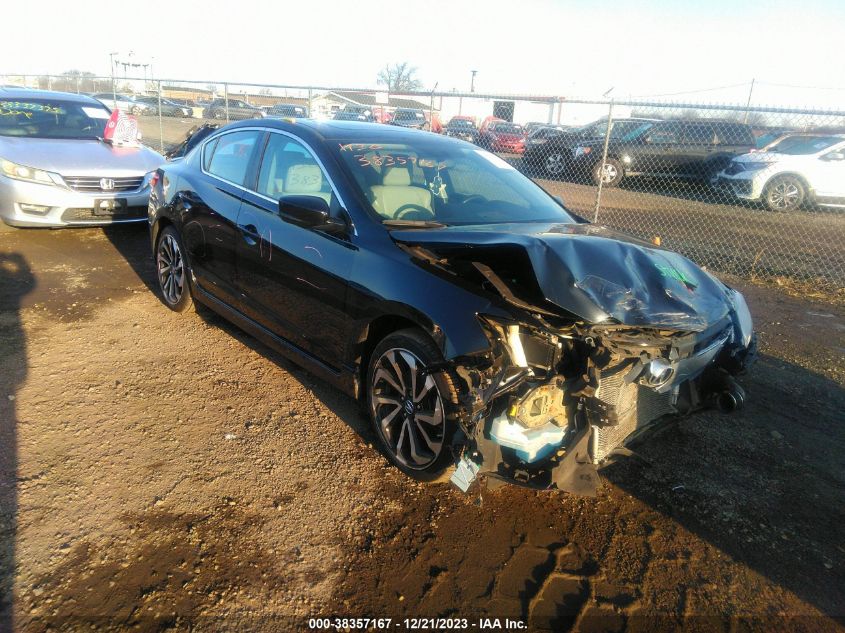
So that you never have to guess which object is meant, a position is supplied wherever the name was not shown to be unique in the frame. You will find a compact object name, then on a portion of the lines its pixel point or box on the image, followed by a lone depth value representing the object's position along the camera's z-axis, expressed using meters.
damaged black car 2.64
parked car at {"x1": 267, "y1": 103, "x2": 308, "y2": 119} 20.23
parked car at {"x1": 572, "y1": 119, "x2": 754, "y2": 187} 13.45
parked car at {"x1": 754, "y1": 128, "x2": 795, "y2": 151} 13.02
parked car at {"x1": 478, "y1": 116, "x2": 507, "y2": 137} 18.96
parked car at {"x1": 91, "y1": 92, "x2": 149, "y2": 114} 22.32
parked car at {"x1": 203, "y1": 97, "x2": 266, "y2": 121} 18.38
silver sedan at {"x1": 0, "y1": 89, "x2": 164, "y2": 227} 6.76
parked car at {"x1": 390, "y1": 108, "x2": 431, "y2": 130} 17.08
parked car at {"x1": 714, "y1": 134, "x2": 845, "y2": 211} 11.12
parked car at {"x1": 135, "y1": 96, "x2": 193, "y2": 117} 24.62
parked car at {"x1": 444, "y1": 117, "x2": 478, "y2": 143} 15.64
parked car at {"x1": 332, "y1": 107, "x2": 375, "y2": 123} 15.96
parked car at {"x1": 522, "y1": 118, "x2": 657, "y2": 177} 14.04
